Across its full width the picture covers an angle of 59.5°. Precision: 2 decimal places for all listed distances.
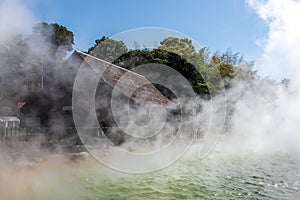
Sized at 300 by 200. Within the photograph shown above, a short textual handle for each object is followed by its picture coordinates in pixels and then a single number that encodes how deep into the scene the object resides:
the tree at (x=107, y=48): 32.14
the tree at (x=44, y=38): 10.64
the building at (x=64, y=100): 12.65
